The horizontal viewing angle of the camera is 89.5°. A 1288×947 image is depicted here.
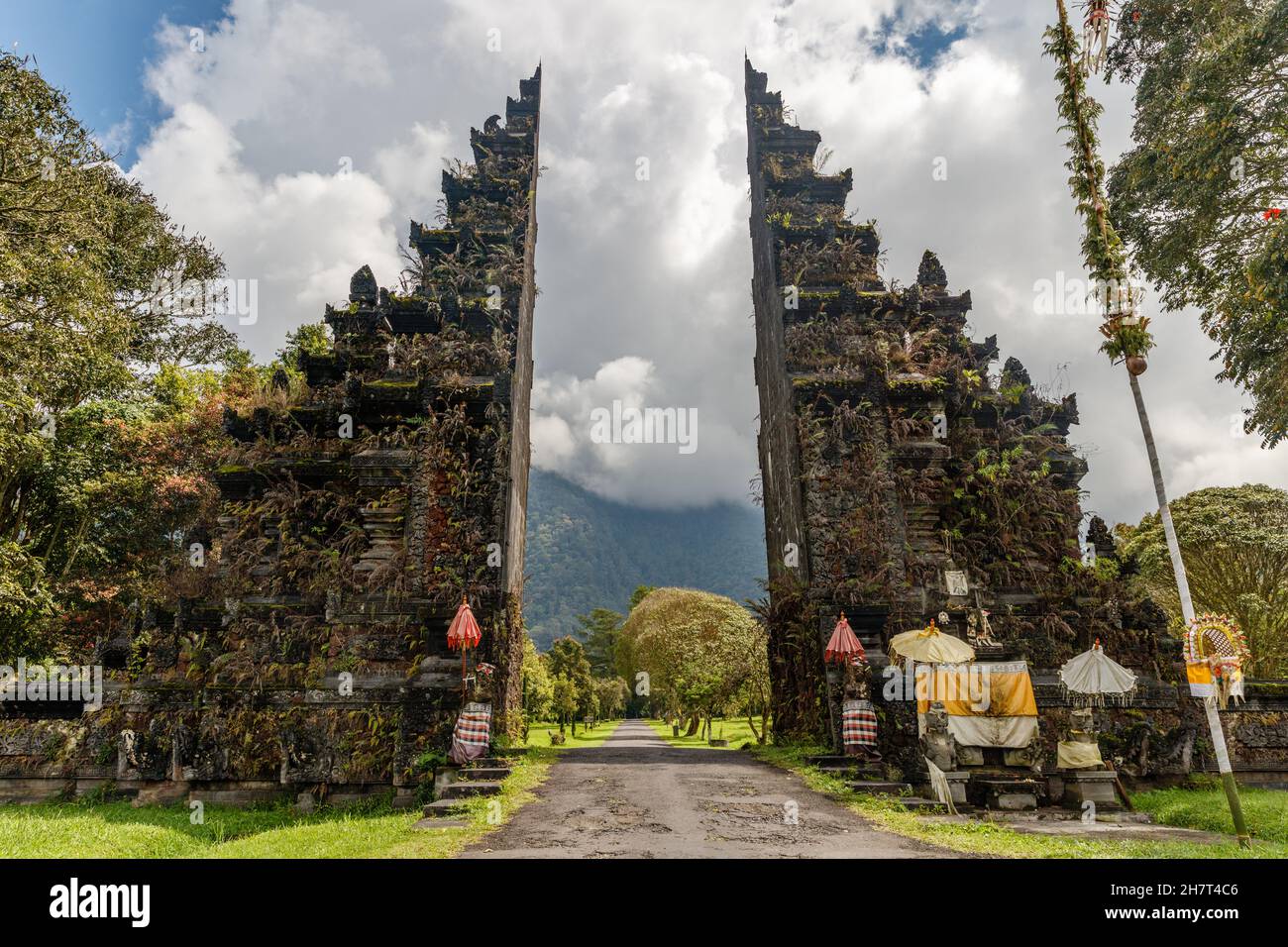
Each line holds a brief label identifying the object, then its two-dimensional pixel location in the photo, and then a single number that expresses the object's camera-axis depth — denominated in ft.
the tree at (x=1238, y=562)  75.36
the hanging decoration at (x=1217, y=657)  25.08
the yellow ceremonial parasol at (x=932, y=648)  32.30
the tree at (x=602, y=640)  207.00
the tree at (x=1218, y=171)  38.58
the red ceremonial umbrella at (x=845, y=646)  35.83
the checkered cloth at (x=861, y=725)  34.65
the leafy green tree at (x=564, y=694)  111.14
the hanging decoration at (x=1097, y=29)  30.07
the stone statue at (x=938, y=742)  30.99
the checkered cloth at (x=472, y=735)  32.58
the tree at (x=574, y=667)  120.67
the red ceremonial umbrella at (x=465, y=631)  34.63
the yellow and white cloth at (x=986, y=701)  31.53
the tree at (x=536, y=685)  95.91
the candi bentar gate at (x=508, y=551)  35.91
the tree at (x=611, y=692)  140.56
